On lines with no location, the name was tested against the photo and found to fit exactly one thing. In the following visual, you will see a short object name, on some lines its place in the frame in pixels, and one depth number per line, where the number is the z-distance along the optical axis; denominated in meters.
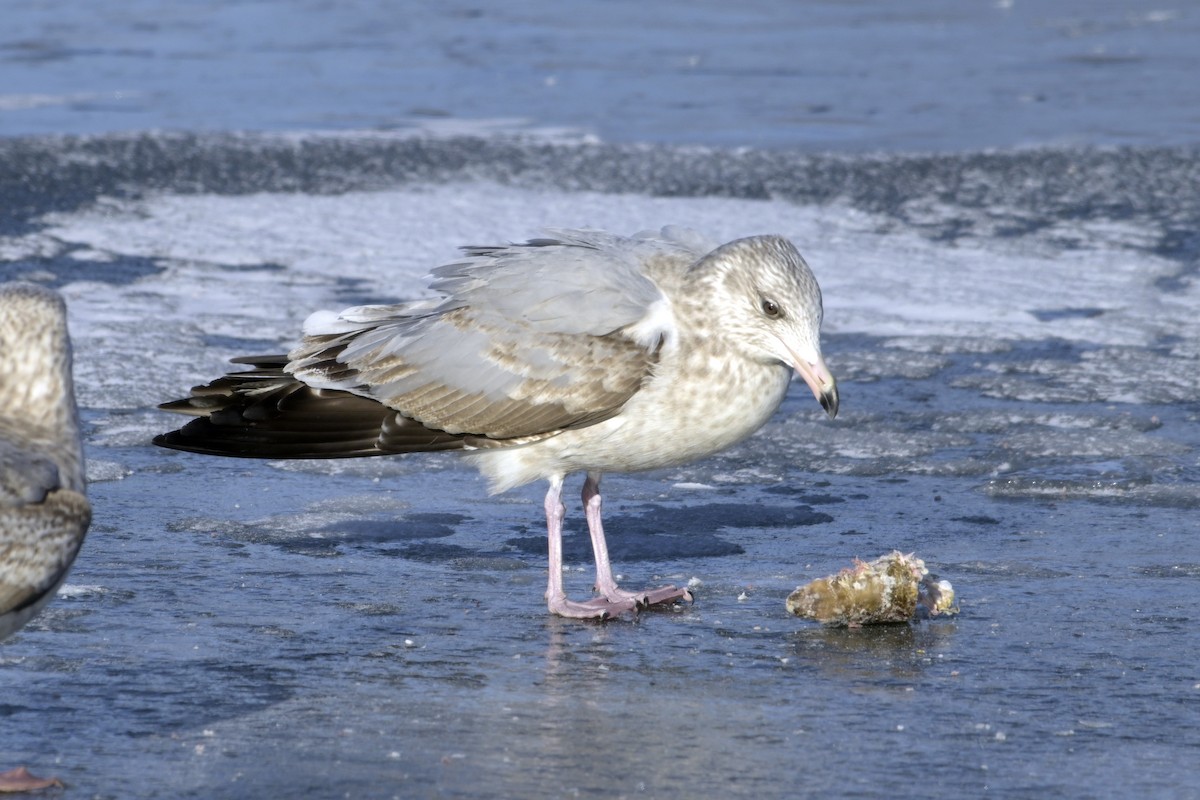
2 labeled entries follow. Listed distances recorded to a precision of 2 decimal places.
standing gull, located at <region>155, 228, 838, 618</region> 10.41
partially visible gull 7.34
